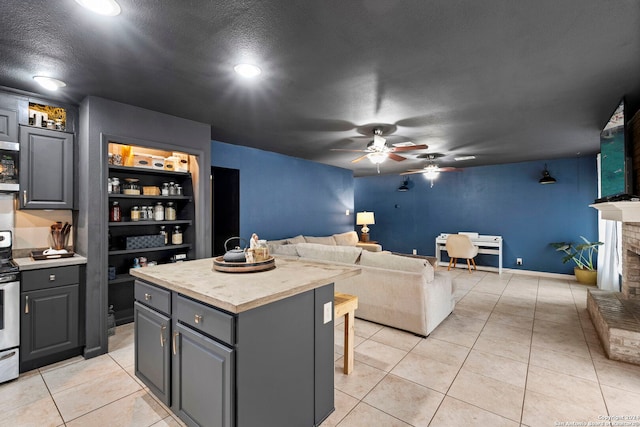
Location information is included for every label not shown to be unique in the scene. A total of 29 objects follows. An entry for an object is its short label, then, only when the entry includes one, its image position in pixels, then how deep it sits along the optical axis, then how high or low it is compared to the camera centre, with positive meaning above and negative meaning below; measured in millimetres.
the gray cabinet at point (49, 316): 2465 -911
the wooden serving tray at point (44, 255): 2668 -395
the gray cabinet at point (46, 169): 2641 +424
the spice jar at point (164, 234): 3674 -259
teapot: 2053 -309
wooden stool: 2453 -1008
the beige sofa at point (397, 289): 3174 -893
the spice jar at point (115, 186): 3258 +310
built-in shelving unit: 3441 -193
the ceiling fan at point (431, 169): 5300 +798
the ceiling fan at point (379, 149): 3732 +835
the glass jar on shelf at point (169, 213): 3723 +4
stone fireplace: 2639 -1009
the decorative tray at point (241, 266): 1959 -363
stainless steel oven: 2307 -878
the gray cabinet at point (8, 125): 2547 +781
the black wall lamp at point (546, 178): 5751 +695
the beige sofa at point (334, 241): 5270 -552
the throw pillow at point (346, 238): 6574 -591
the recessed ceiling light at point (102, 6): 1527 +1111
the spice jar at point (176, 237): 3734 -304
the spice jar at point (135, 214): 3451 -8
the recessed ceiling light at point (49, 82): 2436 +1125
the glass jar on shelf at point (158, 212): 3607 +10
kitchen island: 1436 -734
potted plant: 5337 -852
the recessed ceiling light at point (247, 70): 2225 +1124
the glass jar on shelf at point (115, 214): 3295 -7
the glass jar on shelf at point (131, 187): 3395 +310
